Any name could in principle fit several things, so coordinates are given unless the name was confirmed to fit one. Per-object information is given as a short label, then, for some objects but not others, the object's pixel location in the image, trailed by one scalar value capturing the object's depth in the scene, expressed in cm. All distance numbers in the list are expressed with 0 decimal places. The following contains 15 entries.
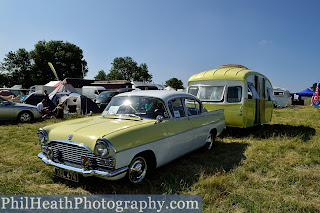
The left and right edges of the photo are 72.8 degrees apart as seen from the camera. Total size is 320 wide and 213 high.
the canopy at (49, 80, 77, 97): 2063
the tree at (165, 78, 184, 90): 8218
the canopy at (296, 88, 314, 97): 3168
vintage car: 319
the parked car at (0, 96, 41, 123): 971
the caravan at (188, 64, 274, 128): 743
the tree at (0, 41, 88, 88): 4572
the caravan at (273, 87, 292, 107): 2390
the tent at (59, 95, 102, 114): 1336
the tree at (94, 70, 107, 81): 8409
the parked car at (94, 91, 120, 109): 1559
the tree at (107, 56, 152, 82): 6931
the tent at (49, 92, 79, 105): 1571
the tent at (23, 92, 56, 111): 1326
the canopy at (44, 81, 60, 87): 2884
